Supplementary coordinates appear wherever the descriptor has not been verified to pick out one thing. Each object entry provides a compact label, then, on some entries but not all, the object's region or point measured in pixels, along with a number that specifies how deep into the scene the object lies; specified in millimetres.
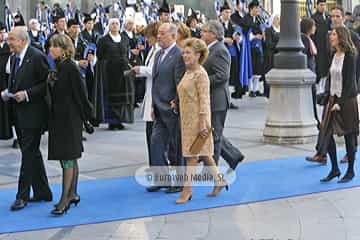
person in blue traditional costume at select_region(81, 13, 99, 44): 13955
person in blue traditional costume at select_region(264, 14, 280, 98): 15352
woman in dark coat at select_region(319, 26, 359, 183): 8391
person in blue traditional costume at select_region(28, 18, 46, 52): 14742
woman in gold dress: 7328
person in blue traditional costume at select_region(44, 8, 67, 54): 12289
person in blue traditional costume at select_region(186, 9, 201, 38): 15811
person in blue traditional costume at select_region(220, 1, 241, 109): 15948
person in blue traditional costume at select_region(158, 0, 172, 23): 12937
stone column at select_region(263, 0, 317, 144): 11109
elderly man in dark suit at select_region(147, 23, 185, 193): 7824
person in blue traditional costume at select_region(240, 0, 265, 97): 16484
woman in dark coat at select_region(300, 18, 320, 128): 11289
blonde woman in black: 7141
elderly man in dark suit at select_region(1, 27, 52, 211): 7402
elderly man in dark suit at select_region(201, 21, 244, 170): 7832
